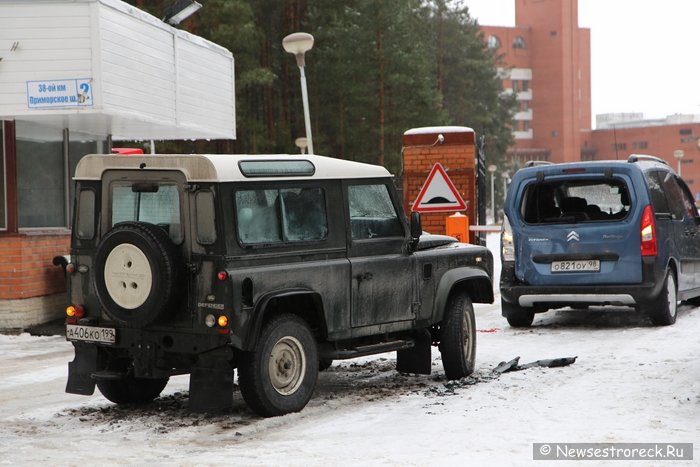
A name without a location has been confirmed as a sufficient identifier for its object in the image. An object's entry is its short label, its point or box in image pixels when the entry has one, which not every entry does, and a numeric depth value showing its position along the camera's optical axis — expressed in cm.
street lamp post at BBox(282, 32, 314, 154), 2105
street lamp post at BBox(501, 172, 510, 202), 7269
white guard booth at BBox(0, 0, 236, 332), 1414
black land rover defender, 753
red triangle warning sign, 1519
